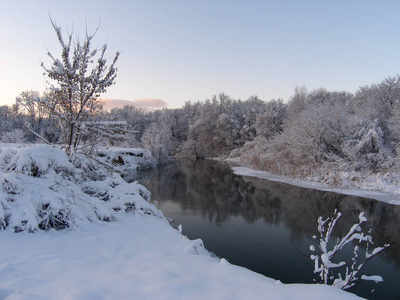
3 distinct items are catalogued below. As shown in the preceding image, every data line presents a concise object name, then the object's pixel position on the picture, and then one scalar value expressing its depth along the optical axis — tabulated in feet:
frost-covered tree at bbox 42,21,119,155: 21.29
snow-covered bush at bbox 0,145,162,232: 13.41
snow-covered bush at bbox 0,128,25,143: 106.44
